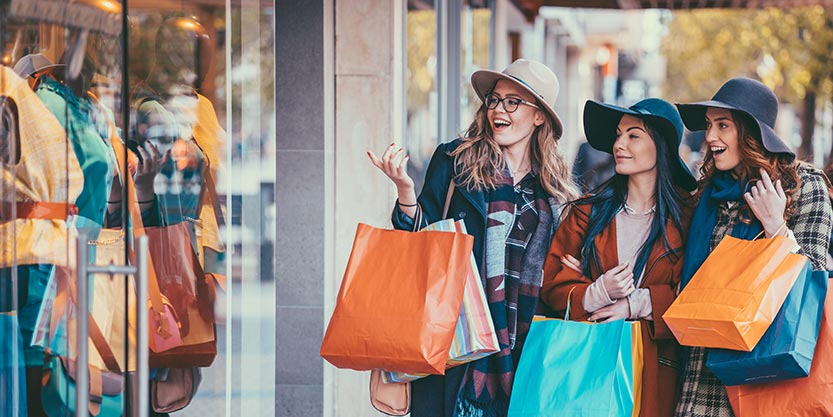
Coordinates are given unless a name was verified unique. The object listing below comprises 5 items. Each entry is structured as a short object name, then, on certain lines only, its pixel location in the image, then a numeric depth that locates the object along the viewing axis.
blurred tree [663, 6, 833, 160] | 31.68
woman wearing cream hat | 6.63
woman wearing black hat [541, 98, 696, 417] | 6.49
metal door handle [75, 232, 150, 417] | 4.22
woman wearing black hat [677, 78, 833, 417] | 6.23
